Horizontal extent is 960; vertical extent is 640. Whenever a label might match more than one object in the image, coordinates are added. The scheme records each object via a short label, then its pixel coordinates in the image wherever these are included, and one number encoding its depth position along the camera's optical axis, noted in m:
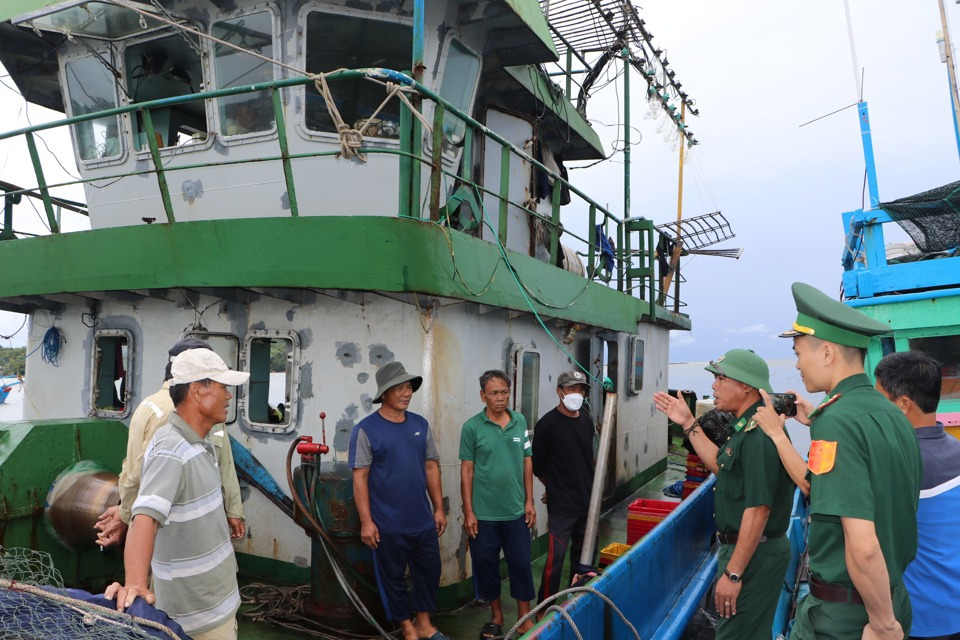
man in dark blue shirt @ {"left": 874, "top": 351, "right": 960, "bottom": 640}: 2.77
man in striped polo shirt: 2.52
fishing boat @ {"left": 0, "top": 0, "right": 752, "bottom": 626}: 4.59
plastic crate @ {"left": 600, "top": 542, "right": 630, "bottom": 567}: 5.77
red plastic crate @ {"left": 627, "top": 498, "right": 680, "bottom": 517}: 6.57
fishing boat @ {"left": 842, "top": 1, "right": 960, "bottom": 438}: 6.29
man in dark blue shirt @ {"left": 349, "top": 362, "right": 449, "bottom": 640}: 4.27
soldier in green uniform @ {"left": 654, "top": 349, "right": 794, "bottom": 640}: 3.23
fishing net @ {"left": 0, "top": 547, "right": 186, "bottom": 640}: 2.04
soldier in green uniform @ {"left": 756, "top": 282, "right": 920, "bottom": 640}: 2.23
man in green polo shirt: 4.68
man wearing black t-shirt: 5.05
